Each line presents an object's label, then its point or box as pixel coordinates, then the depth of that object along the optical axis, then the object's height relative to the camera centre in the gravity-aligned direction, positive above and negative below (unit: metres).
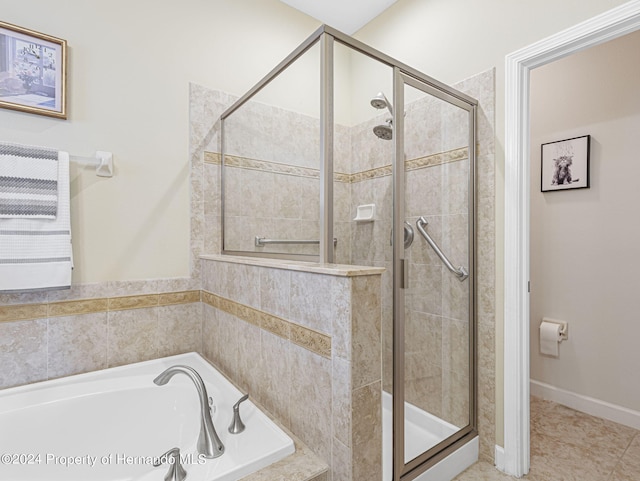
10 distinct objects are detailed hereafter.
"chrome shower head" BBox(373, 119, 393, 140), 1.50 +0.49
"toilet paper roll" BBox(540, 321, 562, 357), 2.38 -0.69
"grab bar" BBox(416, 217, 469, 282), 1.59 -0.07
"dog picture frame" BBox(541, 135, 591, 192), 2.28 +0.52
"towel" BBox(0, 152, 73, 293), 1.44 -0.04
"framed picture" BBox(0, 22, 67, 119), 1.51 +0.77
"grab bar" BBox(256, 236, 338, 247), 1.32 -0.01
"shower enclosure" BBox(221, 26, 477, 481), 1.36 +0.17
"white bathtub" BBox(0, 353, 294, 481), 1.14 -0.73
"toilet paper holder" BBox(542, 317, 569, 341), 2.39 -0.63
